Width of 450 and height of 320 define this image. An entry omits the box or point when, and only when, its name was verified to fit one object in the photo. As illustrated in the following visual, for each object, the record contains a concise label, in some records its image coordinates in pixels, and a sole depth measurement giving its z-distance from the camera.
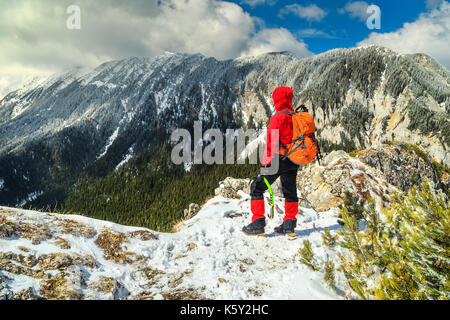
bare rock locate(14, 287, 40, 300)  3.10
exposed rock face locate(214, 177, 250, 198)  10.80
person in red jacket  5.96
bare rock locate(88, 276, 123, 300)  3.75
